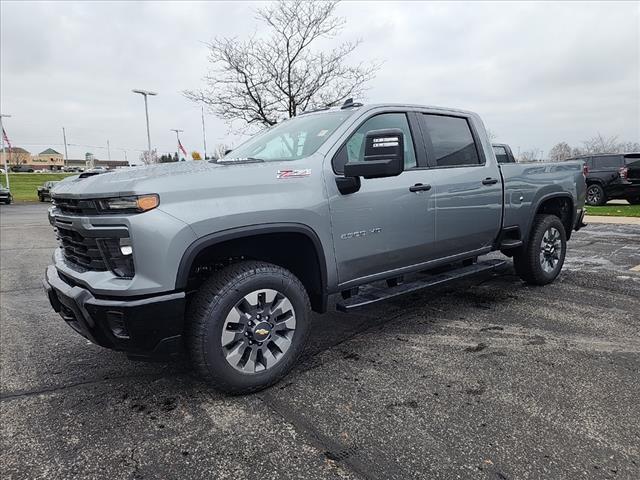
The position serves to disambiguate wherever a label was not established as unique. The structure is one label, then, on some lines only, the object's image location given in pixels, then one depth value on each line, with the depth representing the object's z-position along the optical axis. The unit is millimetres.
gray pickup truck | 2580
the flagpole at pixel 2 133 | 34078
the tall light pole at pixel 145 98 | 26409
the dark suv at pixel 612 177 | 14836
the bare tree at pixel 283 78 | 16094
